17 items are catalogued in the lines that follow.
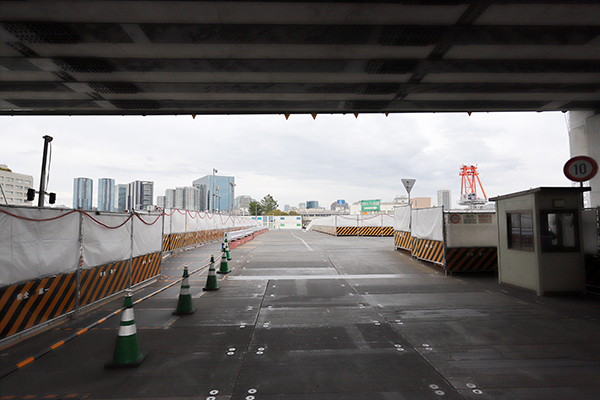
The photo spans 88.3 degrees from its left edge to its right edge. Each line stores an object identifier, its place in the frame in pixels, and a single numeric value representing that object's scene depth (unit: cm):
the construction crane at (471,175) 9822
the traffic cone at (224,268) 1203
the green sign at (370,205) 6119
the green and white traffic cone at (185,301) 690
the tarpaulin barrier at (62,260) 520
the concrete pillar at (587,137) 1057
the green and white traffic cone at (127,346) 439
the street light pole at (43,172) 833
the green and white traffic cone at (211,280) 920
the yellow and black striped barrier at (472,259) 1170
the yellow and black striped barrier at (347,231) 3675
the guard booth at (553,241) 836
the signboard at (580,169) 809
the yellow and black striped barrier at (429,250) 1242
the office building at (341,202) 12650
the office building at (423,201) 13994
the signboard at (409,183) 1708
